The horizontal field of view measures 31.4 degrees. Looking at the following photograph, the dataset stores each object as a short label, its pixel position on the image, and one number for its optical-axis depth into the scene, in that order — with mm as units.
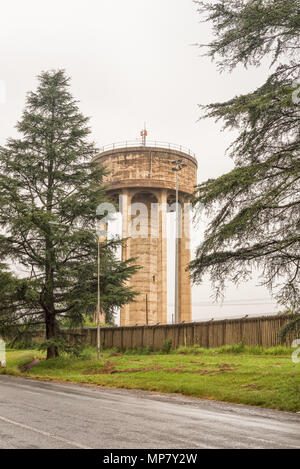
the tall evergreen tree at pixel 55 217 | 28234
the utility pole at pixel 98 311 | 27594
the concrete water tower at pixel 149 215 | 47125
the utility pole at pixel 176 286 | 34312
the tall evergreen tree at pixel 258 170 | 12844
